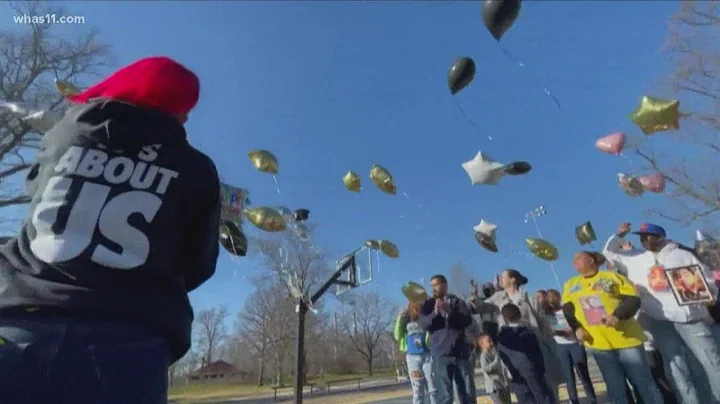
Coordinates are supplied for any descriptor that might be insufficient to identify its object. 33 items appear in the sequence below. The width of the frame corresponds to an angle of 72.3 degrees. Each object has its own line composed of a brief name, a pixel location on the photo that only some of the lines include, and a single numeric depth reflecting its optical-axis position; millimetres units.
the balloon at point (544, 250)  6777
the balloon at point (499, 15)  4422
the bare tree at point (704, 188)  12617
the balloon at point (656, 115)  5582
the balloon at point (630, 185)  6881
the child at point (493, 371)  5250
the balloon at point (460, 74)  5117
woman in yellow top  3809
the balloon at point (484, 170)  6461
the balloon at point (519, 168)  6285
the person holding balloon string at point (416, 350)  5527
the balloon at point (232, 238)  5167
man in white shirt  3840
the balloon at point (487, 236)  7149
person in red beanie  973
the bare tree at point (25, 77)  10761
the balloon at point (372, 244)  8330
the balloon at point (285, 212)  7113
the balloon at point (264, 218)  6594
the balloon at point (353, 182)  7367
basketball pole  8852
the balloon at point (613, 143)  6766
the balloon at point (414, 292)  6653
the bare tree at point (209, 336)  41134
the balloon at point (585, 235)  6824
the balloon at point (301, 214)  8969
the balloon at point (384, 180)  7113
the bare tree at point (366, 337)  44531
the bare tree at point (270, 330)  30703
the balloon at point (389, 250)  8117
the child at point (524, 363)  4258
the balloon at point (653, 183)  7113
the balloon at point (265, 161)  6926
